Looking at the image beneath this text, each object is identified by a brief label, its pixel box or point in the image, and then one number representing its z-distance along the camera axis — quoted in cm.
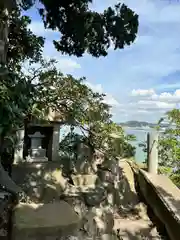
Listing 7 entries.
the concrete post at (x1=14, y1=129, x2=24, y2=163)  354
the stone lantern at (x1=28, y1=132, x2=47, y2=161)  372
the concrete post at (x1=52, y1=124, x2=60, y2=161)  384
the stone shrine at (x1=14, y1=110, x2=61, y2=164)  360
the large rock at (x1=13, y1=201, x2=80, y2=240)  187
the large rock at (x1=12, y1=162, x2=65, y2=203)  341
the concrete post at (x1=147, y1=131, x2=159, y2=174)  387
